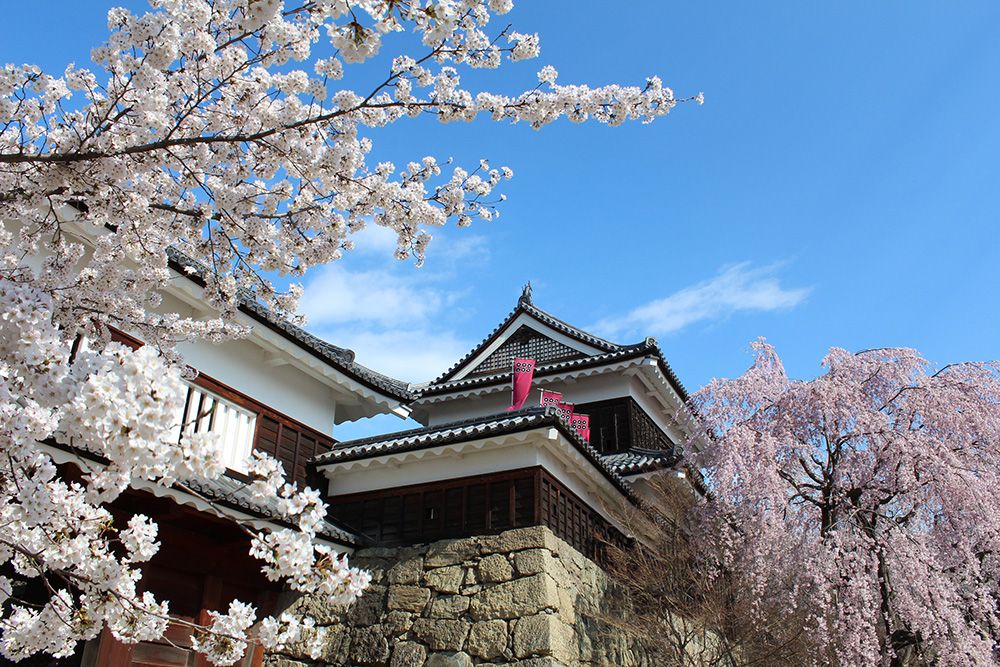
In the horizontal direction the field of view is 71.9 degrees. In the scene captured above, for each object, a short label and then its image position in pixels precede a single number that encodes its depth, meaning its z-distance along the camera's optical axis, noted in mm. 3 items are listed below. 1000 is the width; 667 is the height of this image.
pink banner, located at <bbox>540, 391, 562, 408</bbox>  12793
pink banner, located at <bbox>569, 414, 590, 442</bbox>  12391
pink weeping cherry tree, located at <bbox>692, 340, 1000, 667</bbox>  7539
